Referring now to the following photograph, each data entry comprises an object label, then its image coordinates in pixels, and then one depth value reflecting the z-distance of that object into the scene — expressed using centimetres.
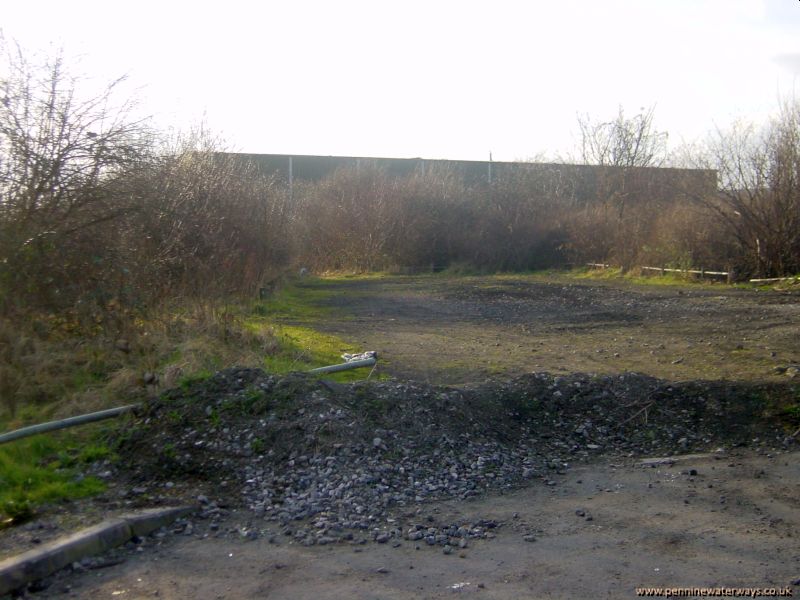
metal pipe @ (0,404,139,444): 743
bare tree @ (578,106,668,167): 4853
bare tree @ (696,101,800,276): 2653
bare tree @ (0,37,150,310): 959
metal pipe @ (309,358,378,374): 1014
